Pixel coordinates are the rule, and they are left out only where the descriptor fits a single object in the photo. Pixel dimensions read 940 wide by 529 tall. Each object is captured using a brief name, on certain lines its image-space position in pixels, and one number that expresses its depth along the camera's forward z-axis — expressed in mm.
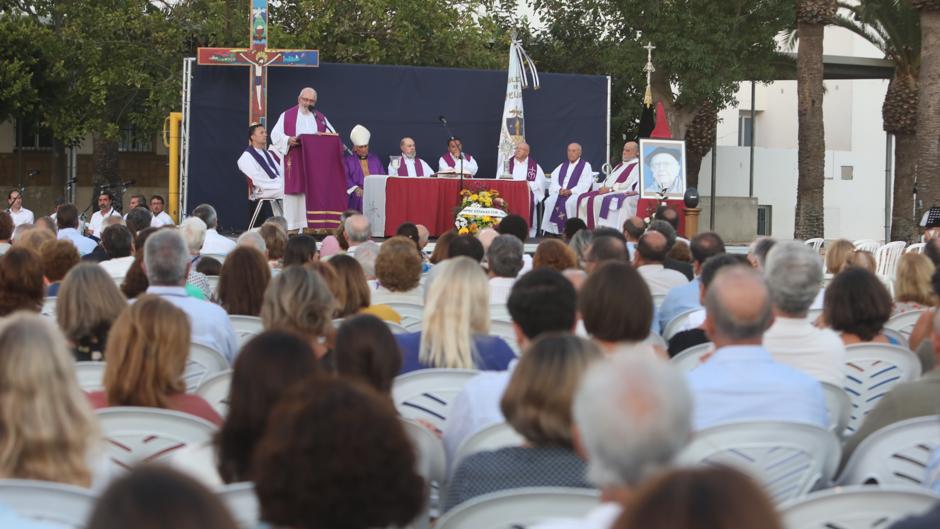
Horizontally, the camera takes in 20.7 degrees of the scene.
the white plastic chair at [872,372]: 10615
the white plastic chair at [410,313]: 12912
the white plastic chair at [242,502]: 5814
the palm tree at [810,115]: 35976
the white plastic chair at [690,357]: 10278
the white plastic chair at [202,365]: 10285
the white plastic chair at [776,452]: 7142
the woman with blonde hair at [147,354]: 7872
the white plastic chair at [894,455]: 7505
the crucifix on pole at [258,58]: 34627
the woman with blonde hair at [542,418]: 6584
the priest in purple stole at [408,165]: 36622
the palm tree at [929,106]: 34715
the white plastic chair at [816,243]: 28758
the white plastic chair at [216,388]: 9119
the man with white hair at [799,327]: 10227
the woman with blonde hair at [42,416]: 5986
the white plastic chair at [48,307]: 12317
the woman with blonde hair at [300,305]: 9772
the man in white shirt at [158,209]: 31311
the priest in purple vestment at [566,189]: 36211
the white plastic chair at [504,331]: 11503
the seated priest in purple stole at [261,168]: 32250
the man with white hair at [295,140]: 31809
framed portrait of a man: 32338
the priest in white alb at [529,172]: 36387
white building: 62797
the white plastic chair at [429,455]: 7608
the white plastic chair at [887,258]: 25926
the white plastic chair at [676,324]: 12838
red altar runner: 32455
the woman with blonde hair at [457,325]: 9772
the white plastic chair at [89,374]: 9200
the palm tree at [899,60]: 47303
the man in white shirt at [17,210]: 35419
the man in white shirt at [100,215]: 32543
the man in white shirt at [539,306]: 8862
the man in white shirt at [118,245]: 16712
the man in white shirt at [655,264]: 15626
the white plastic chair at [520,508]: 5803
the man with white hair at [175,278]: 11114
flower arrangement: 30812
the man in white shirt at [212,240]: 20717
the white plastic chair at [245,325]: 11848
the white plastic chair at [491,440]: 7354
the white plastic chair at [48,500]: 5528
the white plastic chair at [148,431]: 7329
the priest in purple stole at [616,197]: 33130
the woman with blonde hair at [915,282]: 13785
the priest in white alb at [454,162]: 35566
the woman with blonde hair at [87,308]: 9992
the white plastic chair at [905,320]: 13315
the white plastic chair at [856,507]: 5869
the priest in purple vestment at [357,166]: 33864
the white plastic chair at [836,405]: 9317
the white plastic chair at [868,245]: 25924
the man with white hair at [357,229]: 17827
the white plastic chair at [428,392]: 9009
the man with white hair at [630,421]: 4303
